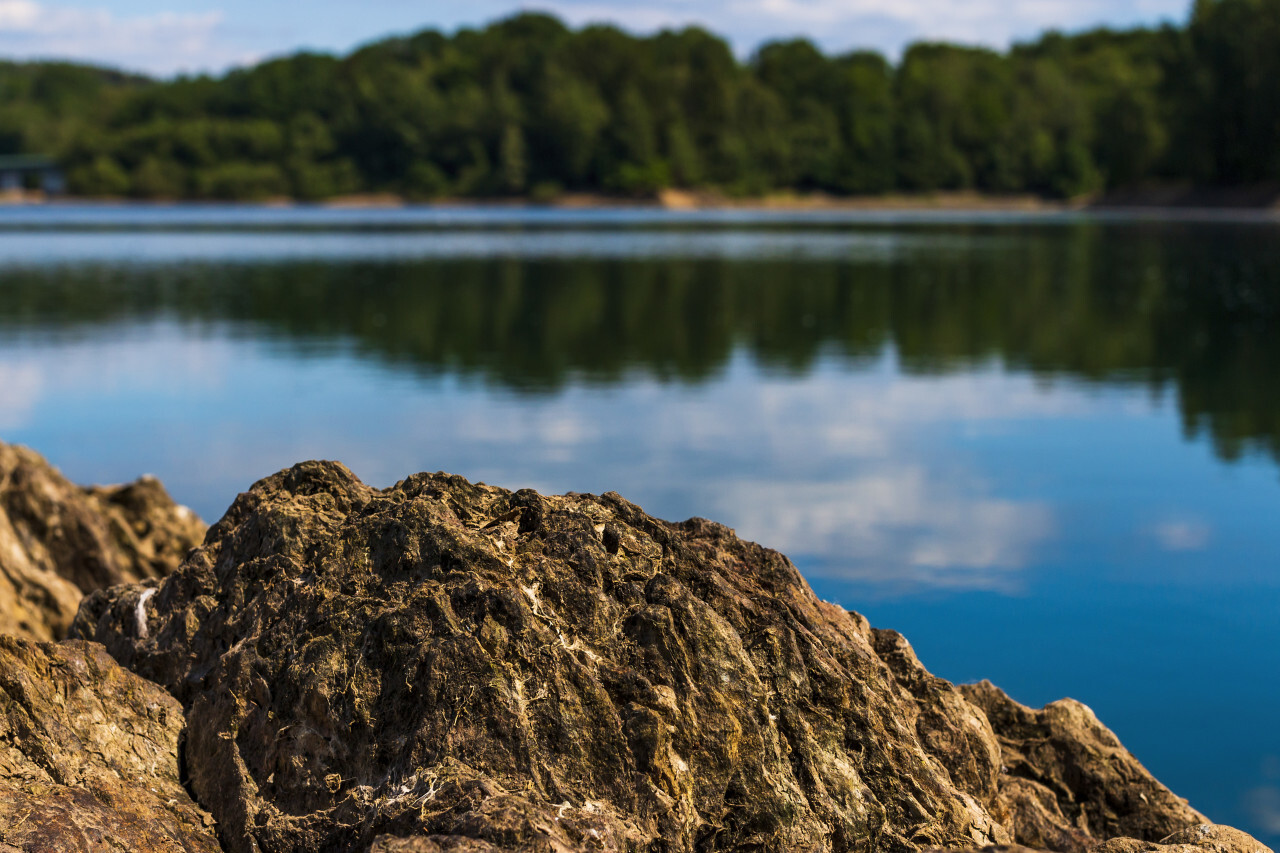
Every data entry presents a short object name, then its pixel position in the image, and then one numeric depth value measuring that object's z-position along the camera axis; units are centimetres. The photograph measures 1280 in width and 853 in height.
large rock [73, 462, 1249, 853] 386
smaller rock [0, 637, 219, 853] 372
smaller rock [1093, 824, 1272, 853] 405
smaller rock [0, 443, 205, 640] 706
